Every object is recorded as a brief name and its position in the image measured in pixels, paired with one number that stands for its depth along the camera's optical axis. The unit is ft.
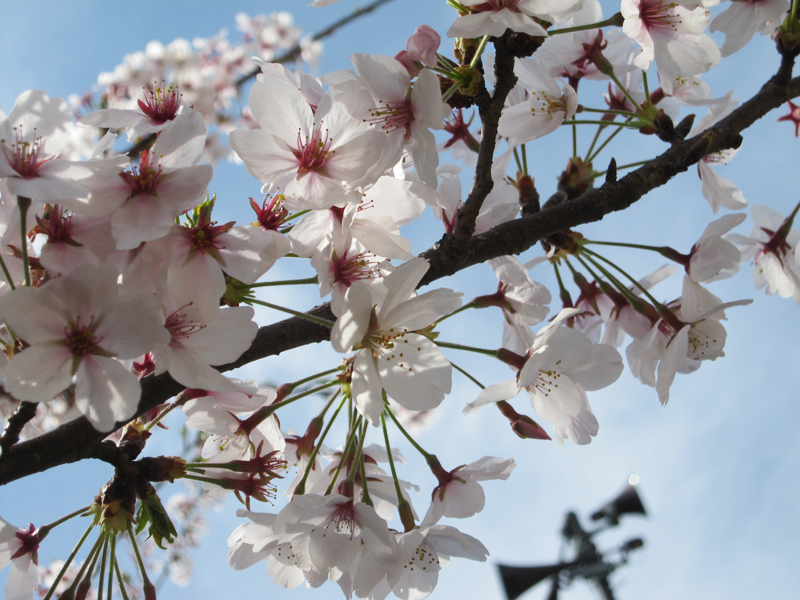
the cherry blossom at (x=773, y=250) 1.57
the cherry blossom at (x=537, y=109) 1.41
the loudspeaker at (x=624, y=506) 15.31
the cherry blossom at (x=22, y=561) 1.27
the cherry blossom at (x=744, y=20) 1.43
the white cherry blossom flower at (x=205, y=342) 1.16
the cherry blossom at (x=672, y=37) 1.37
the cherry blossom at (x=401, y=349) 1.16
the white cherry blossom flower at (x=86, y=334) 1.11
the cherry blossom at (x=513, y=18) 1.15
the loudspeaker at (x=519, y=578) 13.00
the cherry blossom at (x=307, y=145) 1.19
